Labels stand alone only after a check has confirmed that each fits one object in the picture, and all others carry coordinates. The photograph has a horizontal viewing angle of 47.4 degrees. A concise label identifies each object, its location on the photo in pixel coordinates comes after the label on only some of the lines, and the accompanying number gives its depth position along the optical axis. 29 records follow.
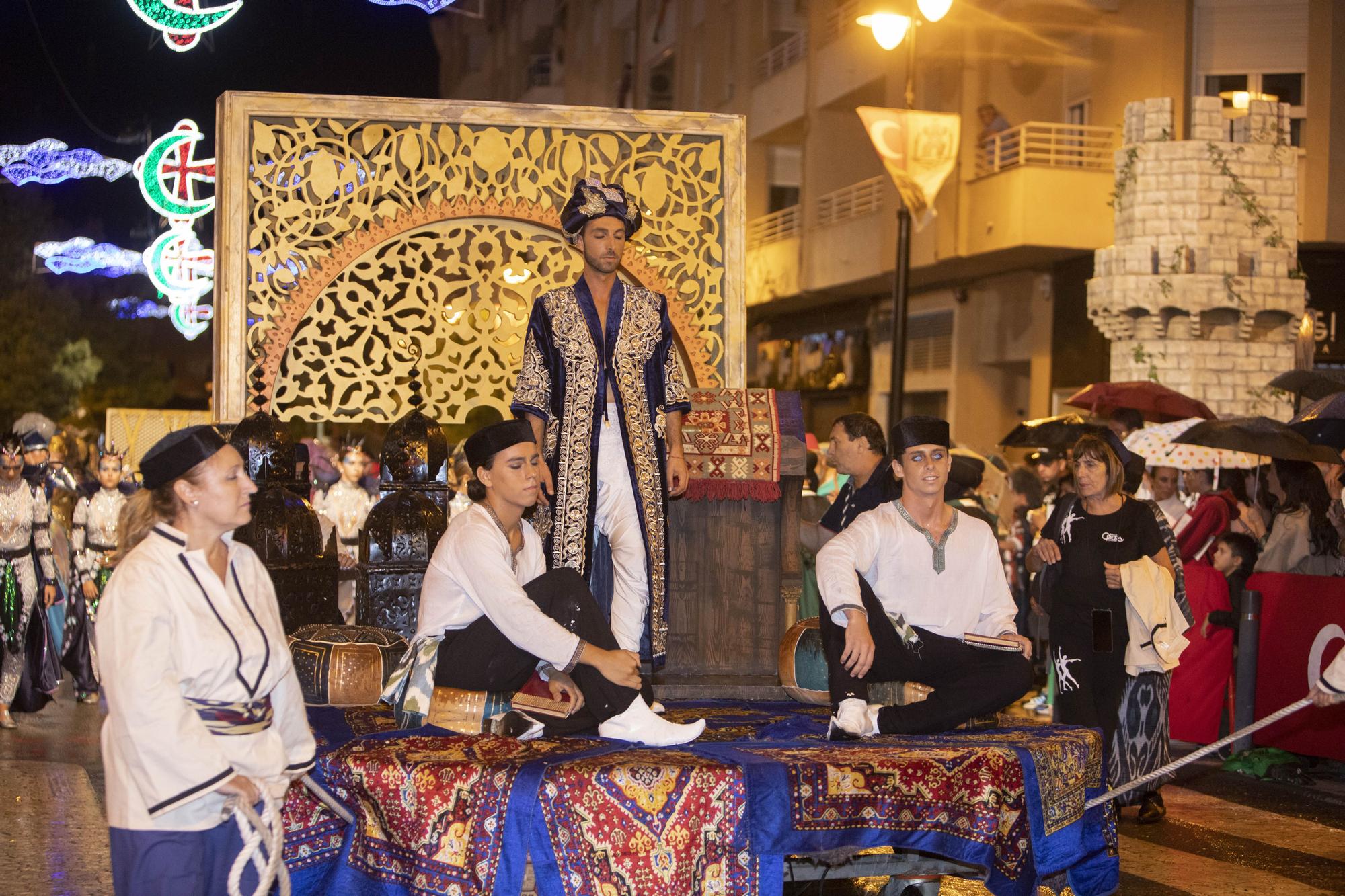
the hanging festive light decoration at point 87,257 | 30.55
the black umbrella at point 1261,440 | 8.50
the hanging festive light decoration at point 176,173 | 20.39
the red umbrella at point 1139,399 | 10.99
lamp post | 13.68
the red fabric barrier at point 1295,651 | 7.96
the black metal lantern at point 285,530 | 7.42
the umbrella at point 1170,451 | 9.59
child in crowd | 8.84
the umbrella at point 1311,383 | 10.80
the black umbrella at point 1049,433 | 10.23
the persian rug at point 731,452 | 7.55
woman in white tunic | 3.52
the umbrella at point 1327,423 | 8.80
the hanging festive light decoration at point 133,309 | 34.41
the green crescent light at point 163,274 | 23.25
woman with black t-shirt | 6.59
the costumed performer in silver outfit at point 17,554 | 9.33
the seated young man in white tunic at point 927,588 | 5.44
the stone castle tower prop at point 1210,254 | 16.12
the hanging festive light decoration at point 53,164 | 22.30
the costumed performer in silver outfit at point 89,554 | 10.31
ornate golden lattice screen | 8.24
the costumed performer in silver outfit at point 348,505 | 10.61
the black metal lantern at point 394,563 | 7.41
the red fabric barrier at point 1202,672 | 8.60
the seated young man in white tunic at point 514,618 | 5.01
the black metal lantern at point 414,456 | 7.69
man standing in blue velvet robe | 6.36
